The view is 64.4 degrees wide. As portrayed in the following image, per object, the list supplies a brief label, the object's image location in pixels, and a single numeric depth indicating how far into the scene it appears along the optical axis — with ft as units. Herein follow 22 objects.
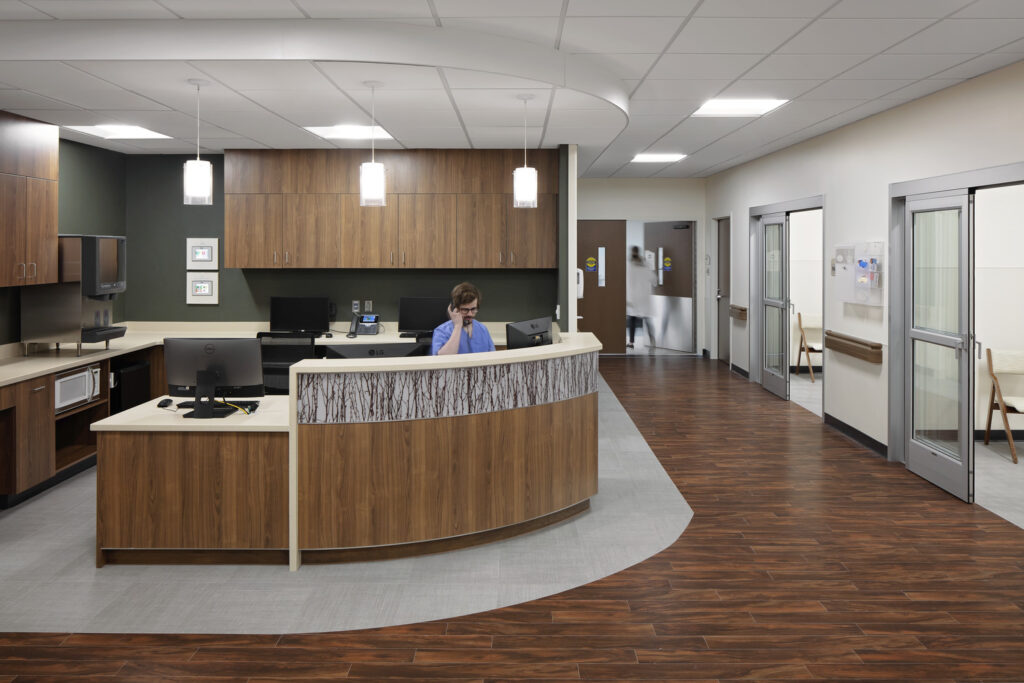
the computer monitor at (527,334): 16.19
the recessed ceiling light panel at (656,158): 29.66
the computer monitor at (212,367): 13.71
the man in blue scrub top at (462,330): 15.67
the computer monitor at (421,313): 24.90
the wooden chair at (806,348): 33.14
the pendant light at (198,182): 15.52
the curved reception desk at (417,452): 12.83
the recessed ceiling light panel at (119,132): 21.02
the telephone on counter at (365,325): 25.09
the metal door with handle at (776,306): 28.40
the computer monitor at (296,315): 25.09
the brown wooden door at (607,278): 39.83
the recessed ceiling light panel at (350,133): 20.84
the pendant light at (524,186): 17.34
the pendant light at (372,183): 16.05
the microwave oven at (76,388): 17.92
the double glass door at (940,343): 16.46
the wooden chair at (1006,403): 20.02
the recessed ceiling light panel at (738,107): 19.44
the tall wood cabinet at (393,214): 24.30
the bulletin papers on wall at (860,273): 20.44
